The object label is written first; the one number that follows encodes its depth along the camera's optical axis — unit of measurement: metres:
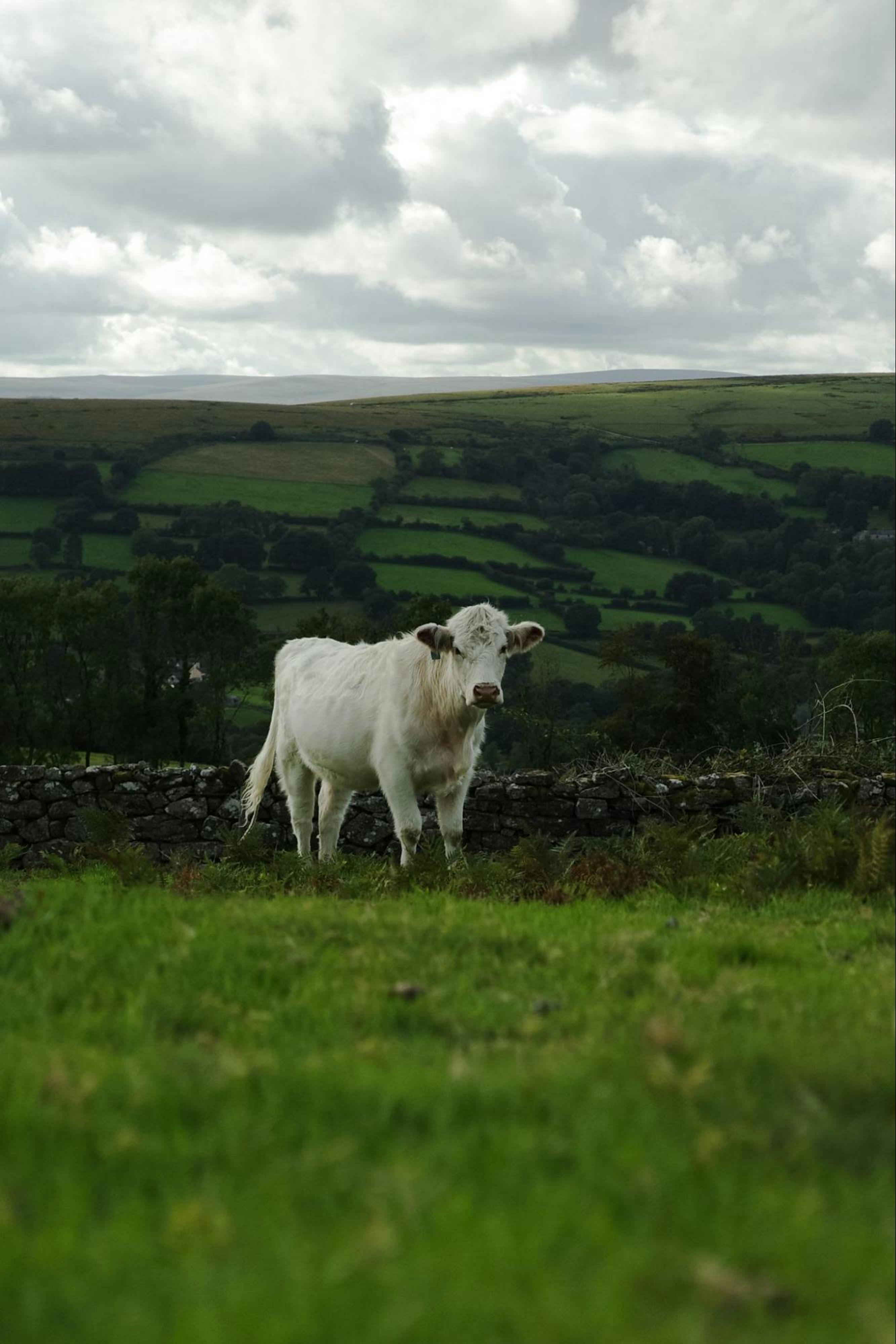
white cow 12.99
